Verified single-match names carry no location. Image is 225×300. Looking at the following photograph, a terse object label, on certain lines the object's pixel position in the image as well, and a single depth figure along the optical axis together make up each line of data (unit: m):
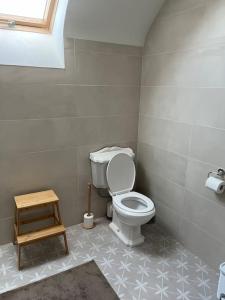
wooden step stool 2.06
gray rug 1.78
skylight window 2.05
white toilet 2.35
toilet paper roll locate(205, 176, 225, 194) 1.85
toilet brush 2.58
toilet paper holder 1.88
